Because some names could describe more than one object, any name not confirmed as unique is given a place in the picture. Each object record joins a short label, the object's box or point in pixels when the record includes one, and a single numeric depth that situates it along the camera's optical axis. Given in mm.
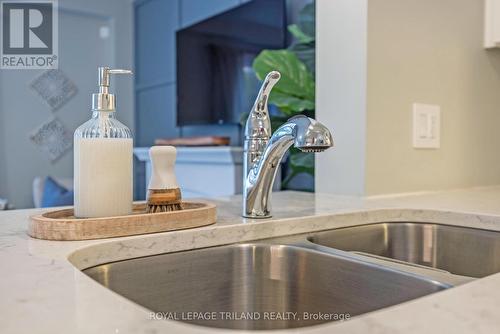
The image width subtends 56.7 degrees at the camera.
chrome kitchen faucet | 753
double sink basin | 628
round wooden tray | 649
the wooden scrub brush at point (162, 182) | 764
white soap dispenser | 707
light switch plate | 1293
